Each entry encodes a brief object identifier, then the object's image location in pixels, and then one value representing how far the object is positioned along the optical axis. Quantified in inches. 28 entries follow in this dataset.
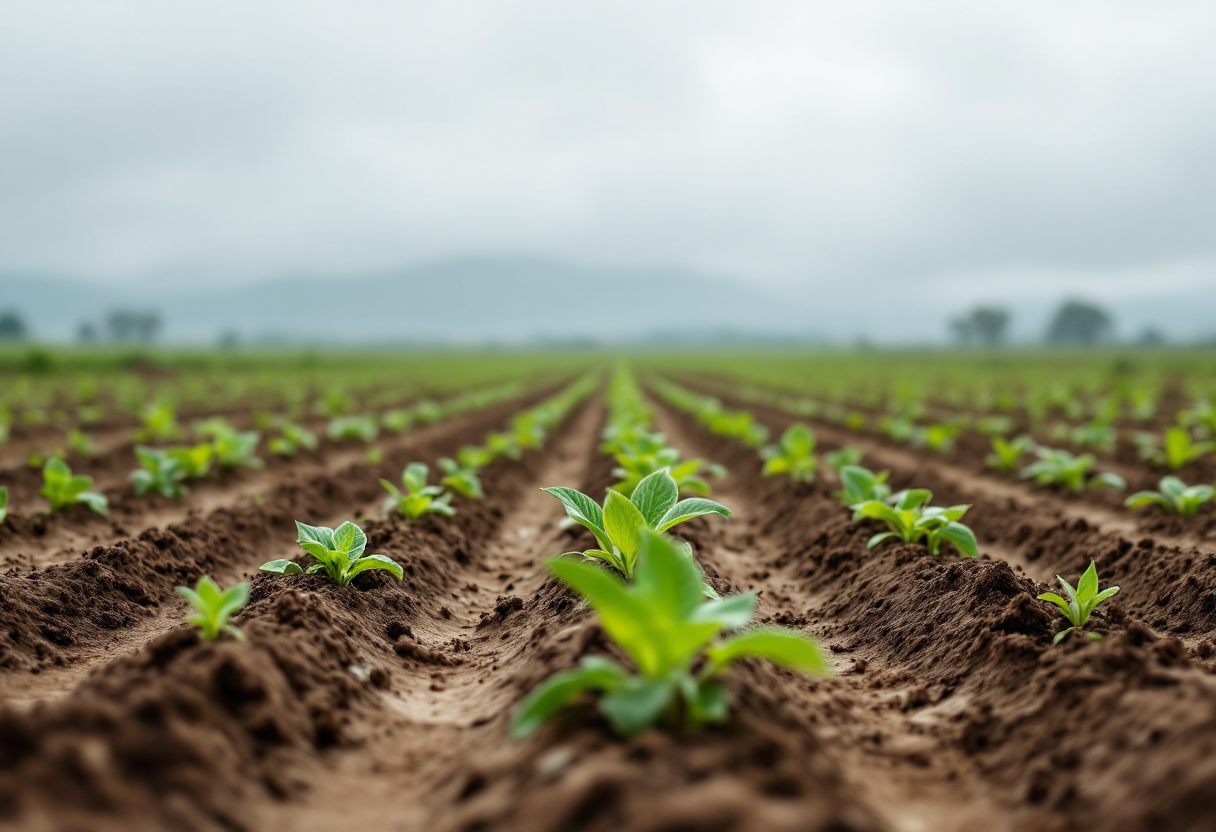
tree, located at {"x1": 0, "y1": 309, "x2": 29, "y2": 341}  5324.8
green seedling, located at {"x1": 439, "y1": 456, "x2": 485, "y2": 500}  327.3
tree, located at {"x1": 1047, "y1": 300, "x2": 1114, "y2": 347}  6392.7
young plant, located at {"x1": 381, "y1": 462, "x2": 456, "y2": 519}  283.5
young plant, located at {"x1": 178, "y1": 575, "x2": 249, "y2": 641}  141.5
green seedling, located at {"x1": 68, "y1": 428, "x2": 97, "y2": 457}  476.7
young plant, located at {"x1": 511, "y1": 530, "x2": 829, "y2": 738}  108.0
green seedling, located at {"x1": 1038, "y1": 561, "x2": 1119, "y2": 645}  171.6
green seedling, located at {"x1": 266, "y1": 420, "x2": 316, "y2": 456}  505.4
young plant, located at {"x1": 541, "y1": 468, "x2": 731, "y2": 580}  181.2
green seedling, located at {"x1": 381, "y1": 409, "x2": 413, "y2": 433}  654.5
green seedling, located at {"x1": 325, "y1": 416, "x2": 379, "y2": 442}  590.1
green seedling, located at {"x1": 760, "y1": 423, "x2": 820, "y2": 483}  385.4
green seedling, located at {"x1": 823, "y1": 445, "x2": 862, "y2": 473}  423.2
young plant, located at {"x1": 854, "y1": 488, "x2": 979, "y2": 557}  238.4
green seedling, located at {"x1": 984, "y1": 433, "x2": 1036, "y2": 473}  438.9
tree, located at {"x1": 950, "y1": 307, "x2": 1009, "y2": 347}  6811.0
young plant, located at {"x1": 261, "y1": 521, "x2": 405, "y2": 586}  202.2
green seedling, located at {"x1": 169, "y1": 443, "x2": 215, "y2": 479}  385.4
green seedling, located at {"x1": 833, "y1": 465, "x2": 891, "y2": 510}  285.6
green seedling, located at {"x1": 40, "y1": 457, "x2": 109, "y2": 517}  309.4
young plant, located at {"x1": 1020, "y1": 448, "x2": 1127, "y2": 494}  378.9
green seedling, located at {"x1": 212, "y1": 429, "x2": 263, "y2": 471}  427.5
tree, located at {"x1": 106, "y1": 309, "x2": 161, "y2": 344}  6835.6
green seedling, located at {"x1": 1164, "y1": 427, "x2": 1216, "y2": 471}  400.5
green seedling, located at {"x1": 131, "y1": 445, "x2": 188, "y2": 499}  357.1
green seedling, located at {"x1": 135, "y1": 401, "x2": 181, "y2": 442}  545.3
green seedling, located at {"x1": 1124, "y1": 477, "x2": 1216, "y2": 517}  304.7
